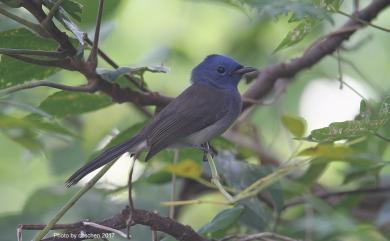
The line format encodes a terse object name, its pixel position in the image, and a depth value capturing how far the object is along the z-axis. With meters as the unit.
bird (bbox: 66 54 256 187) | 5.48
